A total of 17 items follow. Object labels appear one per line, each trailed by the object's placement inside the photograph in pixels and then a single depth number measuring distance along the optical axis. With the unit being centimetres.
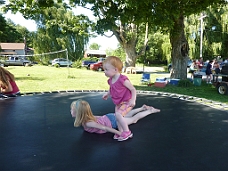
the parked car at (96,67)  1533
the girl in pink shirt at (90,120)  200
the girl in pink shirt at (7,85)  360
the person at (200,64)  1167
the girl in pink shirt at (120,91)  197
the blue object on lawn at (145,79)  799
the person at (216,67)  831
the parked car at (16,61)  1827
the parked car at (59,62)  1942
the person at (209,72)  839
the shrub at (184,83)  708
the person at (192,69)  902
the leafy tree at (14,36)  3838
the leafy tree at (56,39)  2167
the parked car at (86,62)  1784
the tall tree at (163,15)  612
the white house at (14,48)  4159
